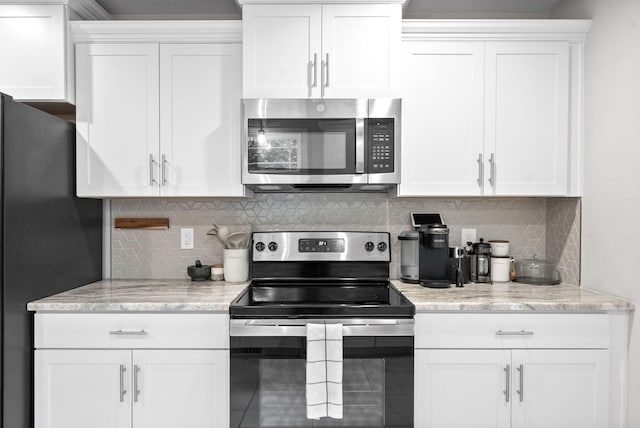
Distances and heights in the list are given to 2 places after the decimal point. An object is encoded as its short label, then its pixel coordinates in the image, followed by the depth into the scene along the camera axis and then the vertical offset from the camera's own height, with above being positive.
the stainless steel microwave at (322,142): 2.13 +0.33
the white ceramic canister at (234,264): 2.39 -0.32
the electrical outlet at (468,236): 2.56 -0.16
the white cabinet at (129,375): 1.86 -0.73
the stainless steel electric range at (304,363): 1.83 -0.66
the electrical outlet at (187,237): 2.56 -0.18
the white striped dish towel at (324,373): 1.80 -0.69
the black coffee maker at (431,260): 2.29 -0.28
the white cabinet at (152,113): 2.20 +0.48
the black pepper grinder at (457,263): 2.26 -0.29
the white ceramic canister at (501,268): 2.42 -0.33
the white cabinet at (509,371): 1.89 -0.71
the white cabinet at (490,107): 2.22 +0.52
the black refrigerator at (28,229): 1.72 -0.10
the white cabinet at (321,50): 2.14 +0.78
